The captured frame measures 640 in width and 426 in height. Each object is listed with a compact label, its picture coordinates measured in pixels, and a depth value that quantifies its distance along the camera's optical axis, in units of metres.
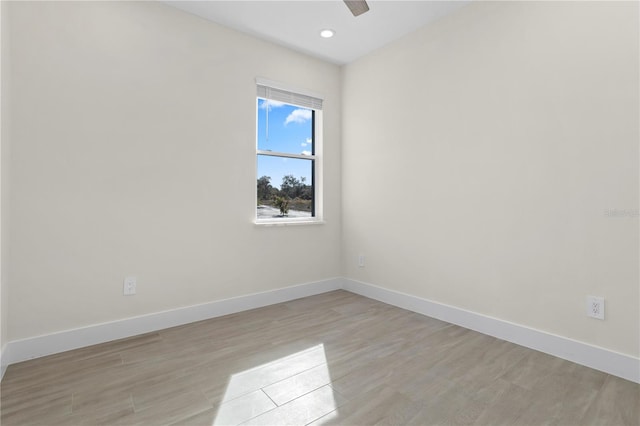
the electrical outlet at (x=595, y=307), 2.04
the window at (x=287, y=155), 3.37
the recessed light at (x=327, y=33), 3.09
